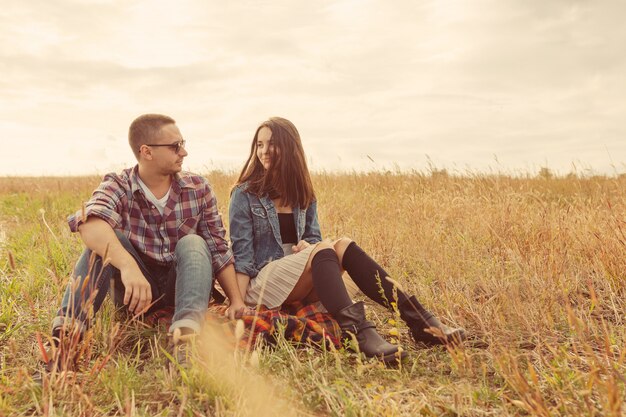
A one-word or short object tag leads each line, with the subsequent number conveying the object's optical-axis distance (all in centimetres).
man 289
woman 306
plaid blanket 307
